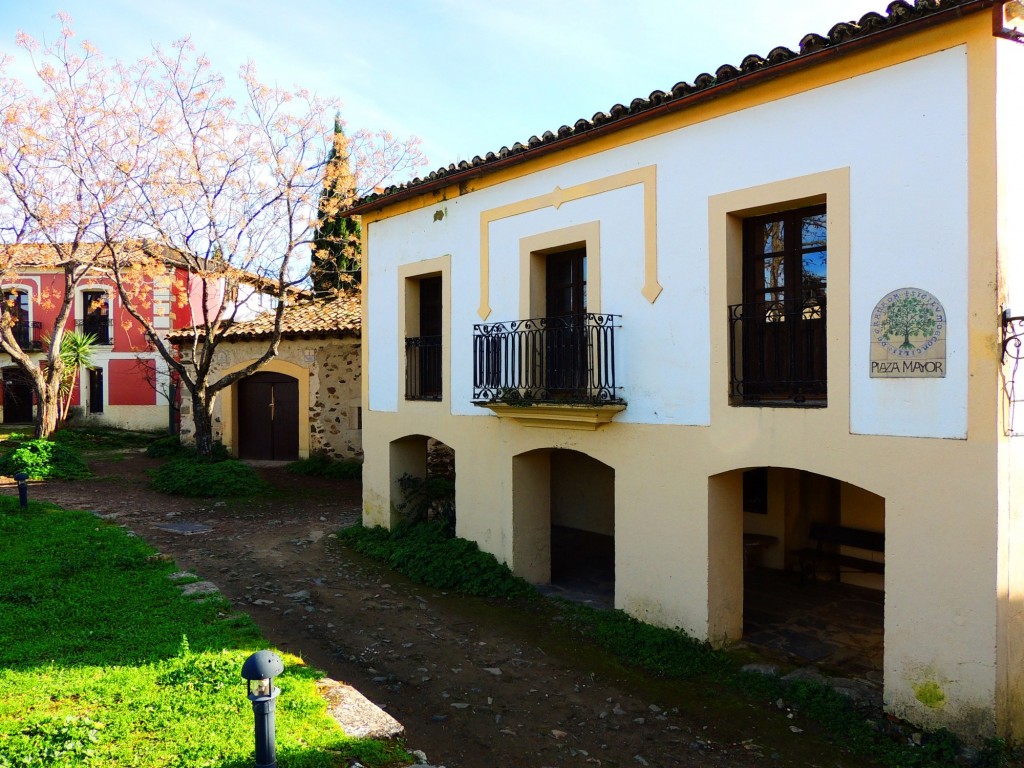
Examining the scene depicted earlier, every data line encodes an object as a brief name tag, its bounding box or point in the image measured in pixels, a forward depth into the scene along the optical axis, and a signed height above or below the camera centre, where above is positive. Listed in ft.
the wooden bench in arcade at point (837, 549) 27.20 -6.80
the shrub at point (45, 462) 51.57 -5.68
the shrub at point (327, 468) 55.72 -6.73
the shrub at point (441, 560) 28.78 -7.68
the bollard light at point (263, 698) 12.42 -5.38
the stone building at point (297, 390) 57.82 -0.74
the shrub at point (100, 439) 67.77 -5.50
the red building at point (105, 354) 83.87 +3.37
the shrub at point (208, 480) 47.85 -6.50
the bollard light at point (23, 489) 38.58 -5.56
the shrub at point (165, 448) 63.62 -5.76
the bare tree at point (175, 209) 46.44 +11.36
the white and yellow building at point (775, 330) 16.79 +1.42
